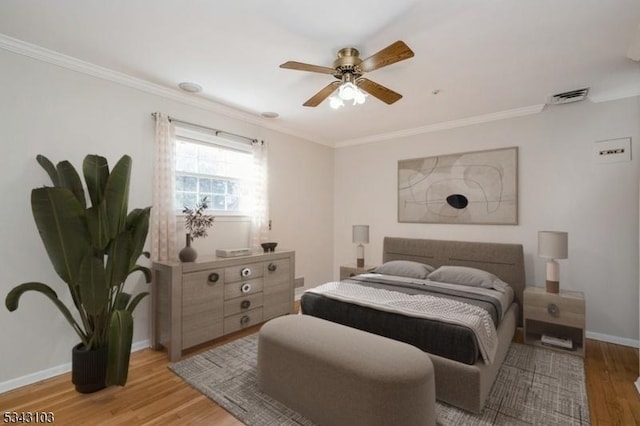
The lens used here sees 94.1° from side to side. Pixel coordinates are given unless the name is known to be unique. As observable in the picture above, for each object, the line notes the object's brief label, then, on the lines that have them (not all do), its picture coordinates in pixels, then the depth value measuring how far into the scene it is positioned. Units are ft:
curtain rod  10.24
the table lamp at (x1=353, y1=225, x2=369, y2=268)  14.42
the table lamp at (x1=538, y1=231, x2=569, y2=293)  9.76
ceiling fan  6.27
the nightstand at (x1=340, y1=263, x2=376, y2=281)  13.91
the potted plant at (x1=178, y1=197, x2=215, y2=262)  10.39
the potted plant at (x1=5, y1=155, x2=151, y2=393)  6.53
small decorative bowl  12.13
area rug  6.34
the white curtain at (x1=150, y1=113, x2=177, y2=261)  9.90
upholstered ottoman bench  5.25
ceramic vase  9.40
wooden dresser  8.93
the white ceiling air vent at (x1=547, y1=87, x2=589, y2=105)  9.93
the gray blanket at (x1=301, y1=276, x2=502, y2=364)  6.72
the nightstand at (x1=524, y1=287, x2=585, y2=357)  9.27
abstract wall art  12.04
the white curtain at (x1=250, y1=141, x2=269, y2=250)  12.84
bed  6.57
